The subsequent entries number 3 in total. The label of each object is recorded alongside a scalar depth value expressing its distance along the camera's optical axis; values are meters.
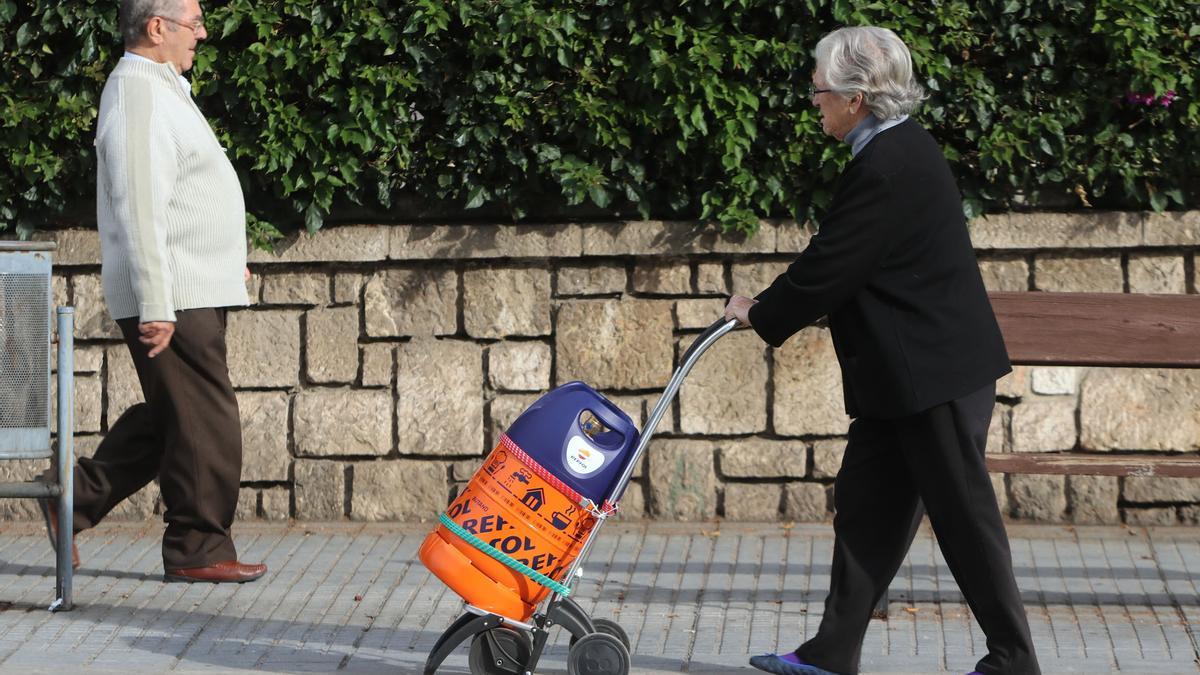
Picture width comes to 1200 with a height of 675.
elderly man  10.65
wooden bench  11.02
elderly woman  8.45
